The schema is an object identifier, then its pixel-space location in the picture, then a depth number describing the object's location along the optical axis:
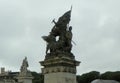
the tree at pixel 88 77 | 48.88
